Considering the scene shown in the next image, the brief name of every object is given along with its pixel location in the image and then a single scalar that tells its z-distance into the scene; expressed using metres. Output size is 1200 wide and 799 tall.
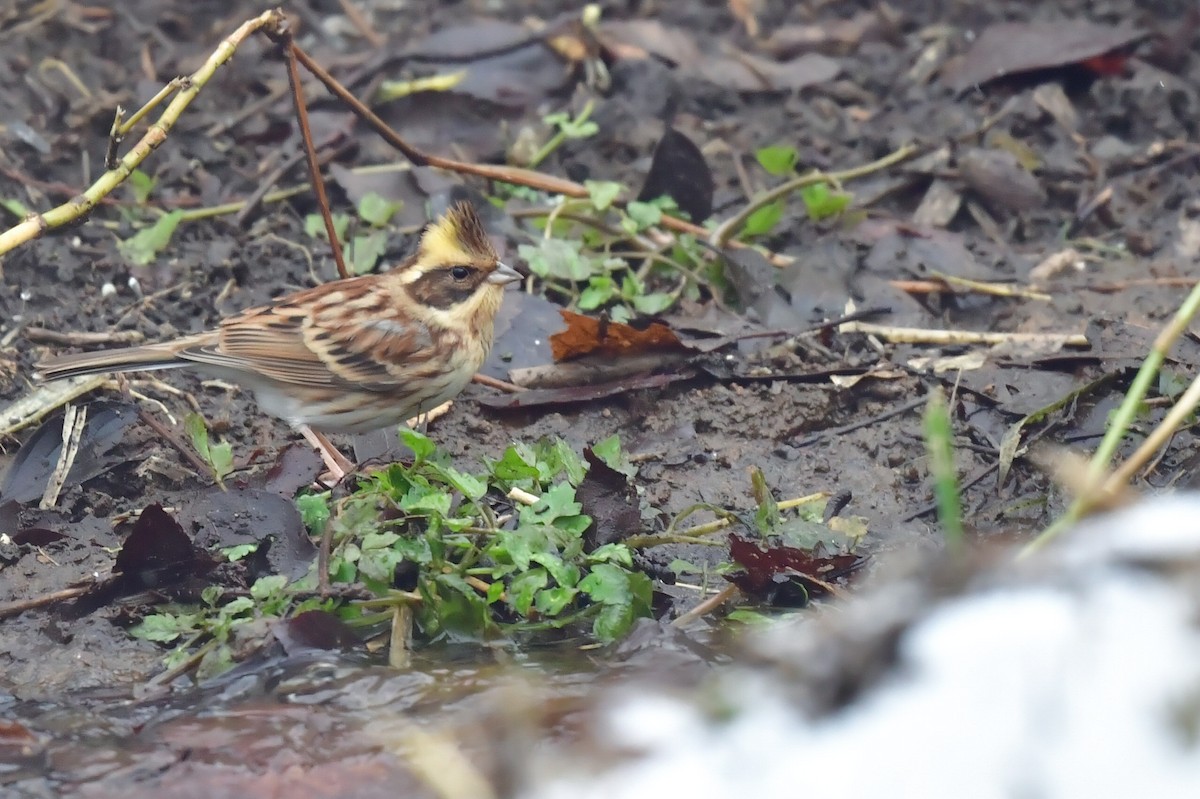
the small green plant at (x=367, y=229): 12.92
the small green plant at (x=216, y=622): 7.94
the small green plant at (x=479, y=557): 8.22
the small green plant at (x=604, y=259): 12.37
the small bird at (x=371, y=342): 10.82
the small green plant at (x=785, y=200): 13.07
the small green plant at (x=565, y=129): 14.30
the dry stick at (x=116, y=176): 9.09
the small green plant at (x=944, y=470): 4.77
